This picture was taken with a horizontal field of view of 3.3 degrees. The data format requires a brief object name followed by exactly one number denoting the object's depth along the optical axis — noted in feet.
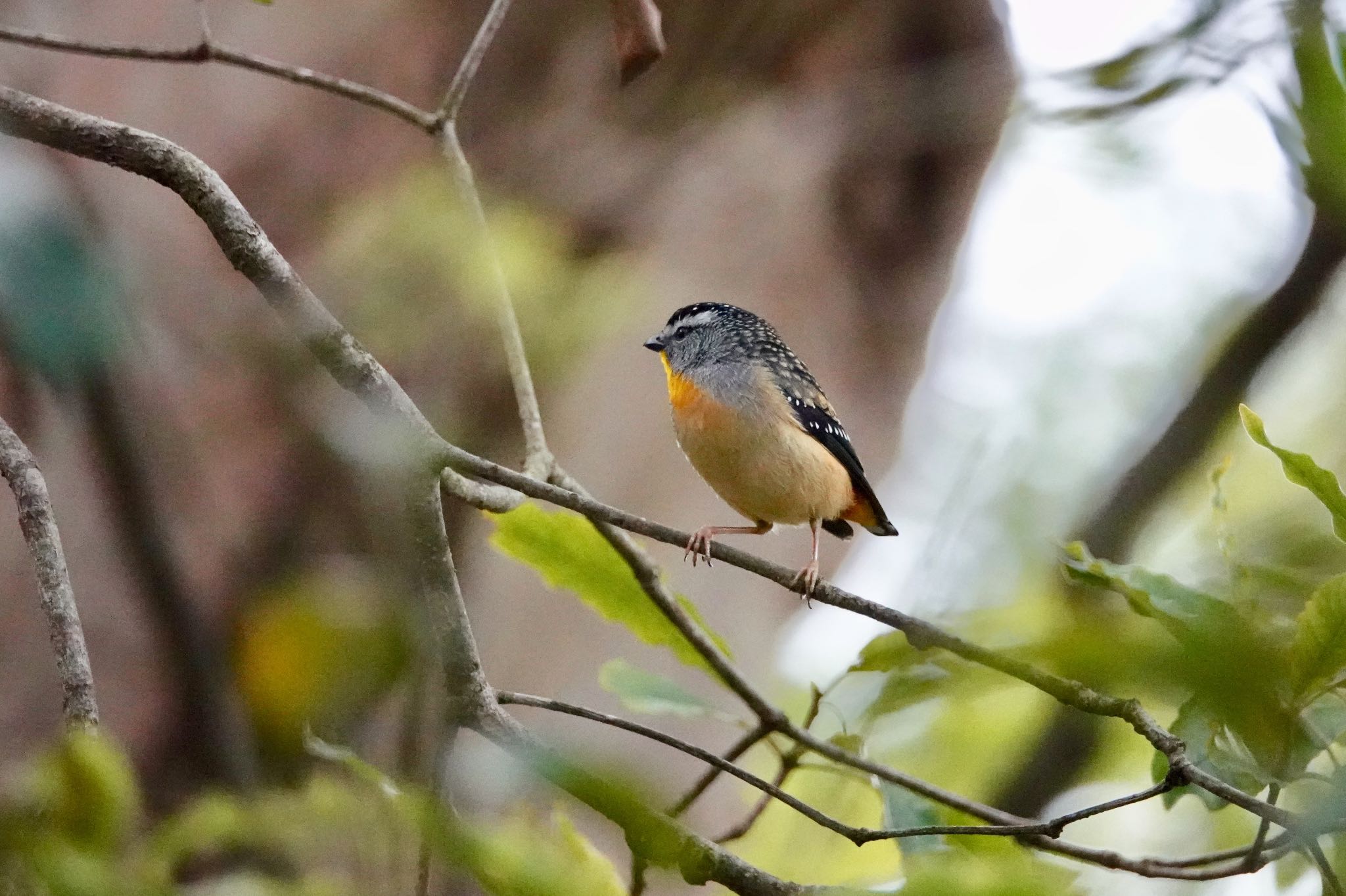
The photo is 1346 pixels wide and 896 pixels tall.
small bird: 17.85
